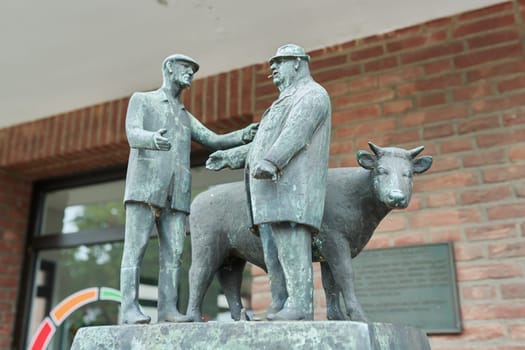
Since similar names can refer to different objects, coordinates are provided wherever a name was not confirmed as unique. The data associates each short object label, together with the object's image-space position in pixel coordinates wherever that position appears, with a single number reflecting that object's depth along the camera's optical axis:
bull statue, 1.32
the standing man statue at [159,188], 1.31
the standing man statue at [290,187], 1.20
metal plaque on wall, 2.56
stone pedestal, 1.07
